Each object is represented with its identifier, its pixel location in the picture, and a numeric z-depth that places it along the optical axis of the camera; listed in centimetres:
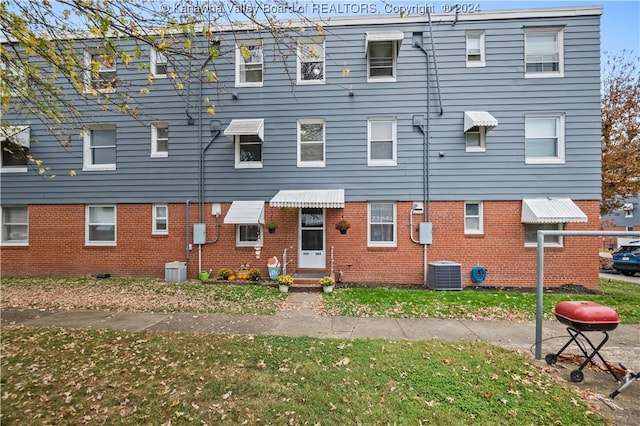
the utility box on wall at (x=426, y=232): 1072
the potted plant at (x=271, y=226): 1084
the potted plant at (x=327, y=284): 966
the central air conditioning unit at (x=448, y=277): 1005
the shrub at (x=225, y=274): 1088
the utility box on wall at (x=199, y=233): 1133
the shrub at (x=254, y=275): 1073
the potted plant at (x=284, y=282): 971
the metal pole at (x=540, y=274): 479
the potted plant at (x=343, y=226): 1063
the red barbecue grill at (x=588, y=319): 412
